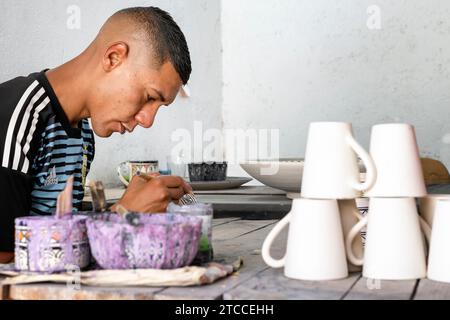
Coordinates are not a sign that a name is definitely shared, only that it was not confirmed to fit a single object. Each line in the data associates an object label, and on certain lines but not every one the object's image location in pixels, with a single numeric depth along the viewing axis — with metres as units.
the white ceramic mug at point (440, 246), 0.95
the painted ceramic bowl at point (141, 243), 0.94
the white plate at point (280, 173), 1.98
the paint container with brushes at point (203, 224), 1.04
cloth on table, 0.91
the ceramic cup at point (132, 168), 2.52
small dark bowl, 2.41
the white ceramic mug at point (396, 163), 1.00
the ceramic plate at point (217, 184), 2.34
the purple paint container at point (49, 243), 0.96
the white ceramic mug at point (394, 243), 0.97
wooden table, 0.88
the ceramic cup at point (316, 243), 0.96
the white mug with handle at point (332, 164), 1.01
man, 1.46
